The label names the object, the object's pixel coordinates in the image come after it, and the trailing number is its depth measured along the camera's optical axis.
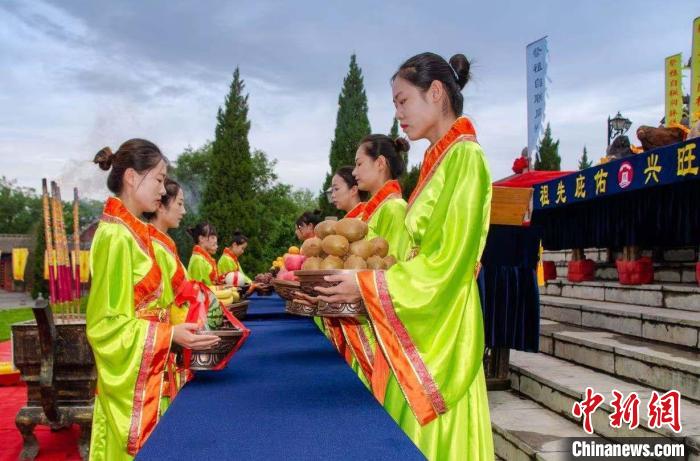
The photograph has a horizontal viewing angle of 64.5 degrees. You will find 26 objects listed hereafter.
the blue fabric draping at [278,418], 1.39
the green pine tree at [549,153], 26.41
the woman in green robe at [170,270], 2.25
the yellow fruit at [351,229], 1.87
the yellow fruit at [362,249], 1.78
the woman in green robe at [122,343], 1.80
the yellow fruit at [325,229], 1.97
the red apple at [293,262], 3.06
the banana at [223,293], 4.55
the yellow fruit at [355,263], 1.69
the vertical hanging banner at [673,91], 8.80
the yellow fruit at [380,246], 1.82
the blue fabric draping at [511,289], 3.53
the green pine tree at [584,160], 34.78
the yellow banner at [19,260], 26.89
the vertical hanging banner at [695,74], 6.78
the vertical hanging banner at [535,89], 9.25
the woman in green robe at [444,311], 1.46
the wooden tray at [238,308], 4.69
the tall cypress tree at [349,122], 22.39
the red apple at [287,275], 3.19
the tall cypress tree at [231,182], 21.94
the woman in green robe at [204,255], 7.74
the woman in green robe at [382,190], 2.59
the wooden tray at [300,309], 1.75
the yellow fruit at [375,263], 1.71
